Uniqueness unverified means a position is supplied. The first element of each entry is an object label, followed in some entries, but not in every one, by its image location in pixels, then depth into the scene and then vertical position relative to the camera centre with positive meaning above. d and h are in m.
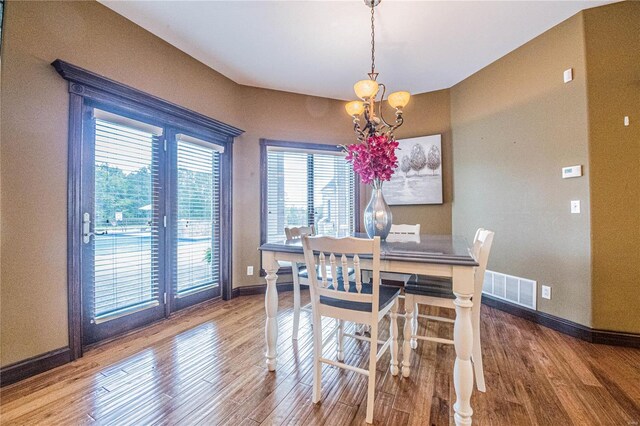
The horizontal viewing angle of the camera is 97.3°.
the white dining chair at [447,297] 1.67 -0.54
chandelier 2.10 +0.91
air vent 2.82 -0.79
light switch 2.43 +0.07
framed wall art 3.84 +0.58
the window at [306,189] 3.88 +0.39
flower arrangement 2.02 +0.42
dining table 1.39 -0.30
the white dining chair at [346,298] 1.44 -0.48
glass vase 2.10 +0.01
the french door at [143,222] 2.28 -0.03
